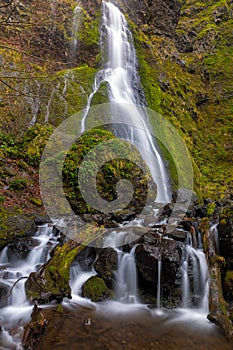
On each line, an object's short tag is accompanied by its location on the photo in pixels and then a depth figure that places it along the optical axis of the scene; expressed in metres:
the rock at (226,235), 6.01
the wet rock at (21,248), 6.64
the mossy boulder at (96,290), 5.70
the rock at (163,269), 5.79
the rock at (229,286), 5.51
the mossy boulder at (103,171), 9.23
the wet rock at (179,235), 6.82
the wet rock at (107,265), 6.03
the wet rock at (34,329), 4.03
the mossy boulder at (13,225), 7.00
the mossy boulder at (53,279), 5.35
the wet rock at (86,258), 6.41
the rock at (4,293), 5.17
